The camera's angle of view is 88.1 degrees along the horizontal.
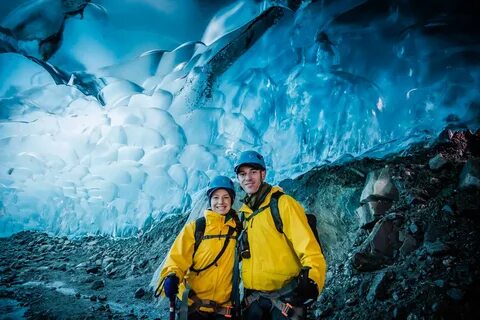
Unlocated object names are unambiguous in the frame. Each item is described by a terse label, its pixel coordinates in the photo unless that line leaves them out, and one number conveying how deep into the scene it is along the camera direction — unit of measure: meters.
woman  2.66
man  2.13
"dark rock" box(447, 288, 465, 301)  3.28
